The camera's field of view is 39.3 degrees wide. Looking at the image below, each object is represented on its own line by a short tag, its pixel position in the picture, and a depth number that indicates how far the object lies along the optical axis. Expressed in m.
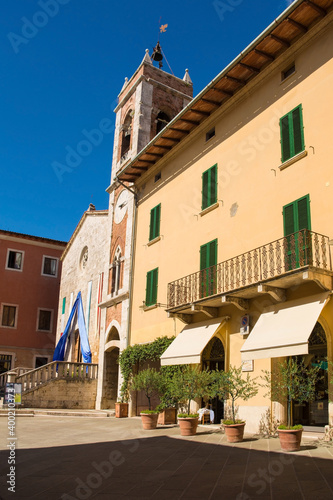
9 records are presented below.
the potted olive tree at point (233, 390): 10.77
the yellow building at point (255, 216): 11.51
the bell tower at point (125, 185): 21.09
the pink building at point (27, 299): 33.06
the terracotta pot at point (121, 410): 18.34
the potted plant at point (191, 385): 12.82
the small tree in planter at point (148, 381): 15.01
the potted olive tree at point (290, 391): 9.18
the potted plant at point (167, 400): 15.17
